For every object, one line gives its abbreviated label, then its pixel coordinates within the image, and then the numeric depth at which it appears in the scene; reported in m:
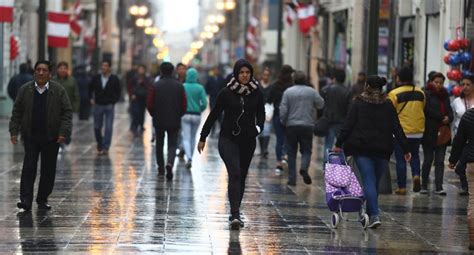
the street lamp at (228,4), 78.06
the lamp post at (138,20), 85.76
